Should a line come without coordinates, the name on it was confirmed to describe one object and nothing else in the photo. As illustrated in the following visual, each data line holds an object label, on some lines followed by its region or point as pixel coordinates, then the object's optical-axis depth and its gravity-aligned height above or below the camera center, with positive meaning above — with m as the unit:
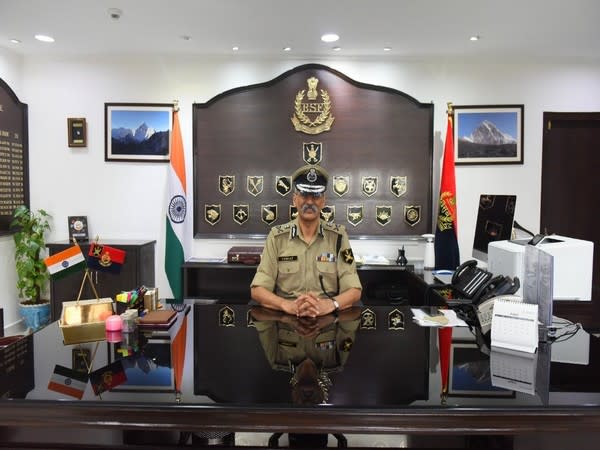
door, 4.29 +0.31
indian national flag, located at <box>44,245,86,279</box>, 1.62 -0.23
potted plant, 4.04 -0.59
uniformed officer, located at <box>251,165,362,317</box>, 2.19 -0.27
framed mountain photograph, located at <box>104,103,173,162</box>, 4.26 +0.79
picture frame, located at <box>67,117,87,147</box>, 4.26 +0.78
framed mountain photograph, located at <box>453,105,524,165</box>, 4.21 +0.77
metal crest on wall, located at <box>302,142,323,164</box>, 4.24 +0.57
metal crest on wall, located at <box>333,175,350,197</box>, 4.27 +0.24
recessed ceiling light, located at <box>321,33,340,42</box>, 3.64 +1.54
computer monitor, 2.59 -0.08
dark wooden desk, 0.95 -0.47
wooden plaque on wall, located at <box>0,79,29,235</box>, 4.02 +0.51
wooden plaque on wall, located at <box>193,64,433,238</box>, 4.21 +0.56
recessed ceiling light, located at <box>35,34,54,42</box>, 3.70 +1.55
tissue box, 1.46 -0.42
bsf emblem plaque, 4.20 +0.98
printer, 1.86 -0.28
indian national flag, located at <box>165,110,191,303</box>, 4.14 -0.08
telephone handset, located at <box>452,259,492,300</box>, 1.84 -0.34
